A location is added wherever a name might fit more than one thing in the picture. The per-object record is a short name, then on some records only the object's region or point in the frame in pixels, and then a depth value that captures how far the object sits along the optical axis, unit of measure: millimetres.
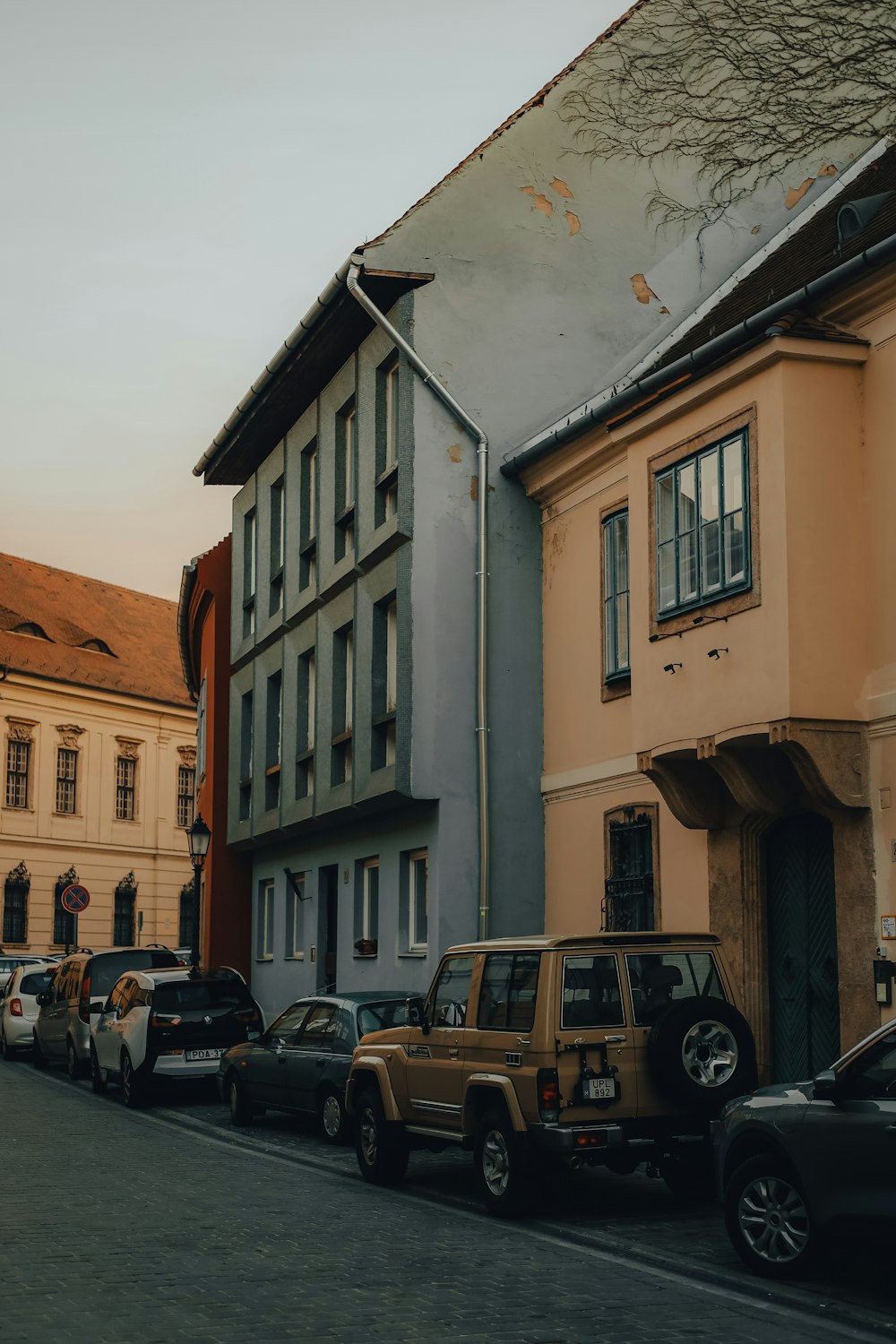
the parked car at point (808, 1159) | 8109
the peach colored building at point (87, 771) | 58781
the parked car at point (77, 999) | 24484
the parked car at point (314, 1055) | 15516
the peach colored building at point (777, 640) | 13750
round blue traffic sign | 33562
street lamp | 27109
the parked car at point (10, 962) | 37538
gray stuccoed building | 20203
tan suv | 10727
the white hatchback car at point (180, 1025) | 19797
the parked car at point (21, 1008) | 29453
